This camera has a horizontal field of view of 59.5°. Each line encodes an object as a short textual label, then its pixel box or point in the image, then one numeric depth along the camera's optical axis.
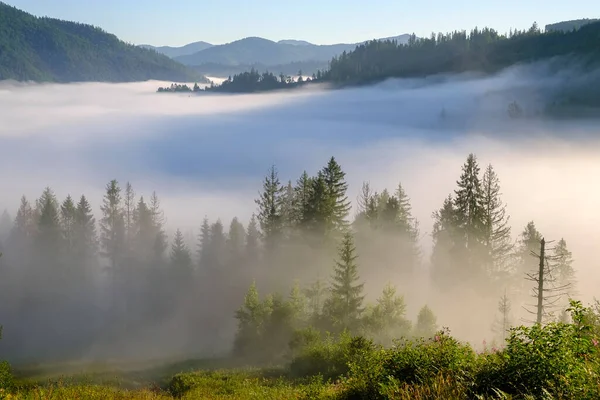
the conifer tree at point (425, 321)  52.19
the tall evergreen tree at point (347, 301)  53.53
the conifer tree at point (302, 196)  67.62
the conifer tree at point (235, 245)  95.44
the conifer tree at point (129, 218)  104.88
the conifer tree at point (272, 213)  76.06
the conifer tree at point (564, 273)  71.38
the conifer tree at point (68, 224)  104.46
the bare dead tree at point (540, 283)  29.29
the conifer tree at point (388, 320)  51.91
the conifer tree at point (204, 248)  102.09
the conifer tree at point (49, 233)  98.25
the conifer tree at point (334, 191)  65.94
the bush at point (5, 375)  27.12
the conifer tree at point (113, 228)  97.94
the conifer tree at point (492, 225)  61.22
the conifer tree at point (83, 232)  105.44
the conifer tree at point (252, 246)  93.44
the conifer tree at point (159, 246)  100.56
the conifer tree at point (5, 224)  135.12
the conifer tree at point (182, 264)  96.75
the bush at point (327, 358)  27.52
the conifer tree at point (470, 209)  60.31
